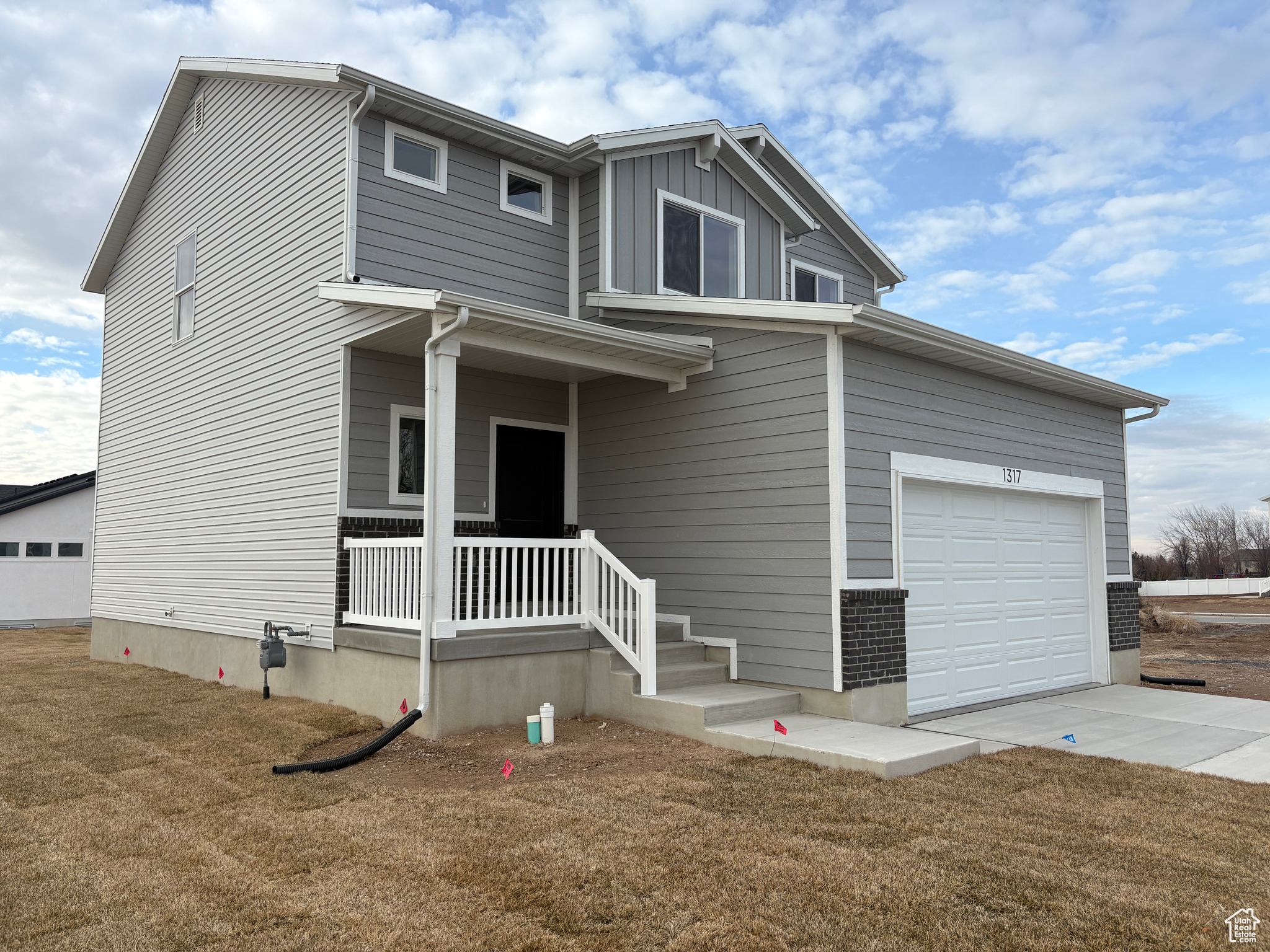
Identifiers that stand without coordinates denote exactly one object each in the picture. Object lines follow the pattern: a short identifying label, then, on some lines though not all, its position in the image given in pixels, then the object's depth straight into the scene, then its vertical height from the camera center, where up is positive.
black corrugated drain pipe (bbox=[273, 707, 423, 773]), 6.11 -1.51
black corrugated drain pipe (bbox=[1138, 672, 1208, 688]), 10.72 -1.65
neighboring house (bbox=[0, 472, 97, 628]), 22.12 -0.21
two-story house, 7.61 +1.08
